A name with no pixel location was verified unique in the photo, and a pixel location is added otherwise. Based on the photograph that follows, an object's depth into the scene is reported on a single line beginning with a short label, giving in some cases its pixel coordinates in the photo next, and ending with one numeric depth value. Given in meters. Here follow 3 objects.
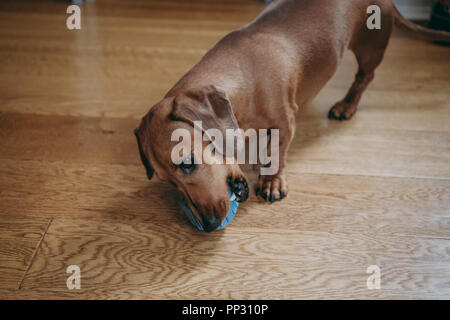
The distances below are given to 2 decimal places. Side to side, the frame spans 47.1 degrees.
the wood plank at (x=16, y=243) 0.55
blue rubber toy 0.58
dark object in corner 0.99
